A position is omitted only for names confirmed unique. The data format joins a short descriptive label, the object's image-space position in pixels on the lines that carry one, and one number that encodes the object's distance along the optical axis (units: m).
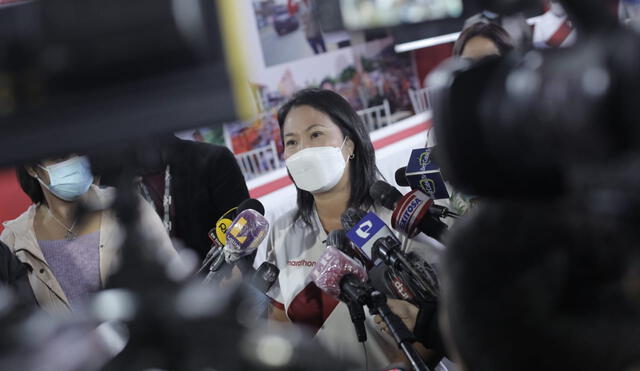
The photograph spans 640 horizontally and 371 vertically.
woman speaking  1.99
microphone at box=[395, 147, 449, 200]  1.76
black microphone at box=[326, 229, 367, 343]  1.49
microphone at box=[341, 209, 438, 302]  1.49
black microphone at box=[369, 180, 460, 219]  1.89
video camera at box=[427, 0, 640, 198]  0.43
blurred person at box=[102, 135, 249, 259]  2.35
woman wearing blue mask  2.04
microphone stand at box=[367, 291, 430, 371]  1.24
